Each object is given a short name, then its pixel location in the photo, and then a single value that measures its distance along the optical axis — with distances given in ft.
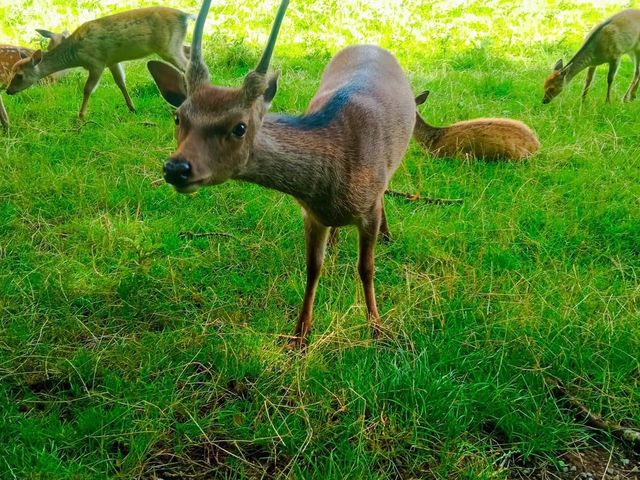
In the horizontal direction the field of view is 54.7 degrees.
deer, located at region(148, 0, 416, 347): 7.55
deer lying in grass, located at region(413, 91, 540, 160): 16.48
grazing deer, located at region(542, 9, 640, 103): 22.76
